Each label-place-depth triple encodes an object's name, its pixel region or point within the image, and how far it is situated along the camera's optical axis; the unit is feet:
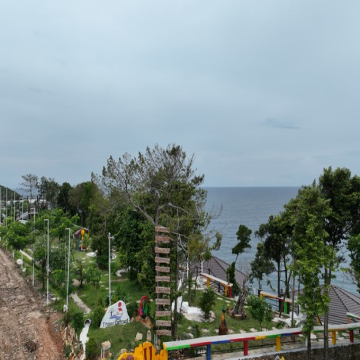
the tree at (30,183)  175.09
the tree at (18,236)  85.81
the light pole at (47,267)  70.03
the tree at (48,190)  184.44
